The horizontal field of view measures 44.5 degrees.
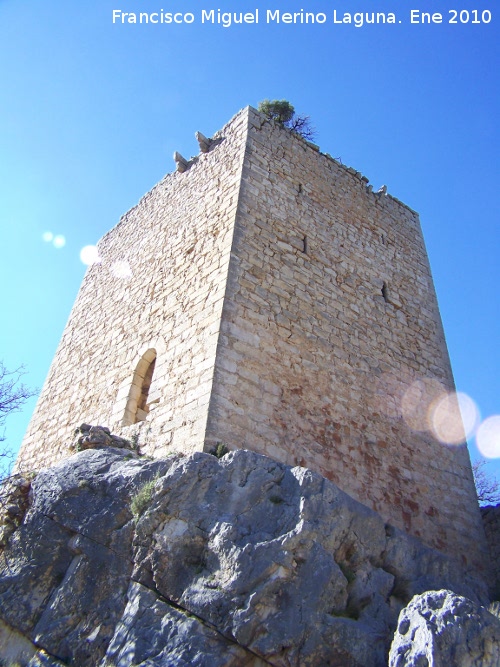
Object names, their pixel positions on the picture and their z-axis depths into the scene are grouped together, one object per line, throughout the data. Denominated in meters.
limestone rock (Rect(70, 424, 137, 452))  6.82
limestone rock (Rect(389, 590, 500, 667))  3.96
